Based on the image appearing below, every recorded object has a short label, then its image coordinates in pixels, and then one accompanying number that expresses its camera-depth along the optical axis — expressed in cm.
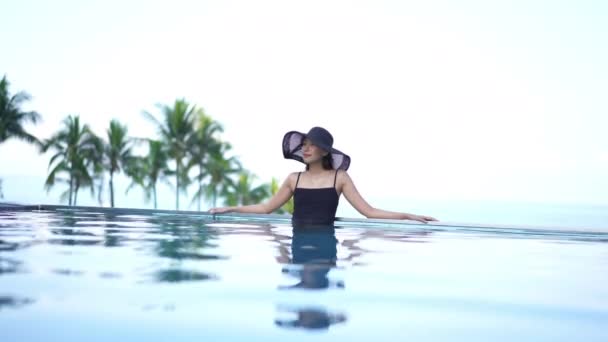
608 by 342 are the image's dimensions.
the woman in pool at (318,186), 529
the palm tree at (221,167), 3159
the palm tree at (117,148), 3366
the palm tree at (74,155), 3294
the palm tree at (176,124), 3108
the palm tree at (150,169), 3162
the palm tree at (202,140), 3148
